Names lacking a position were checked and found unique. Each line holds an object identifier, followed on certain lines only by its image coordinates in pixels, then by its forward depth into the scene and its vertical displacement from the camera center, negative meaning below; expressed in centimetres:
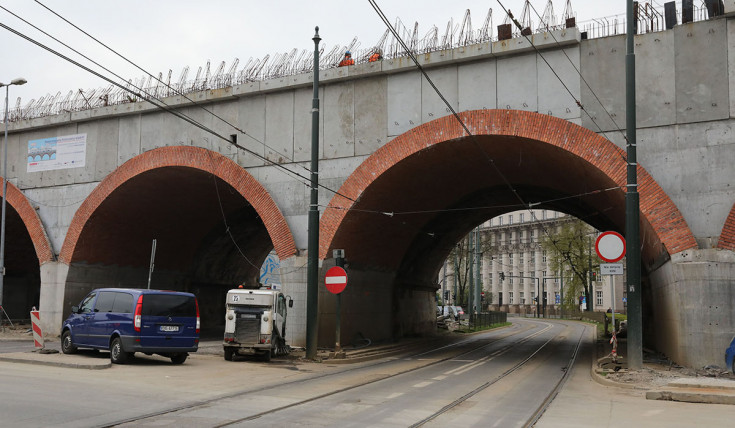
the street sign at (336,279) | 1772 -16
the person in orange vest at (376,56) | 2028 +664
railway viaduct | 1577 +321
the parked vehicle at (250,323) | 1736 -132
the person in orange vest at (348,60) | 2062 +662
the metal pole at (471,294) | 4357 -143
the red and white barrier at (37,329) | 1677 -146
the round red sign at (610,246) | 1458 +64
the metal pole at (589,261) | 5611 +117
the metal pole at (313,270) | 1770 +8
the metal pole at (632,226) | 1428 +108
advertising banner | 2539 +464
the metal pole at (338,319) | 1806 -126
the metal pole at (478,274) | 4932 -2
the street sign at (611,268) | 1453 +16
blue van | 1520 -122
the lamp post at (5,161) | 2531 +435
